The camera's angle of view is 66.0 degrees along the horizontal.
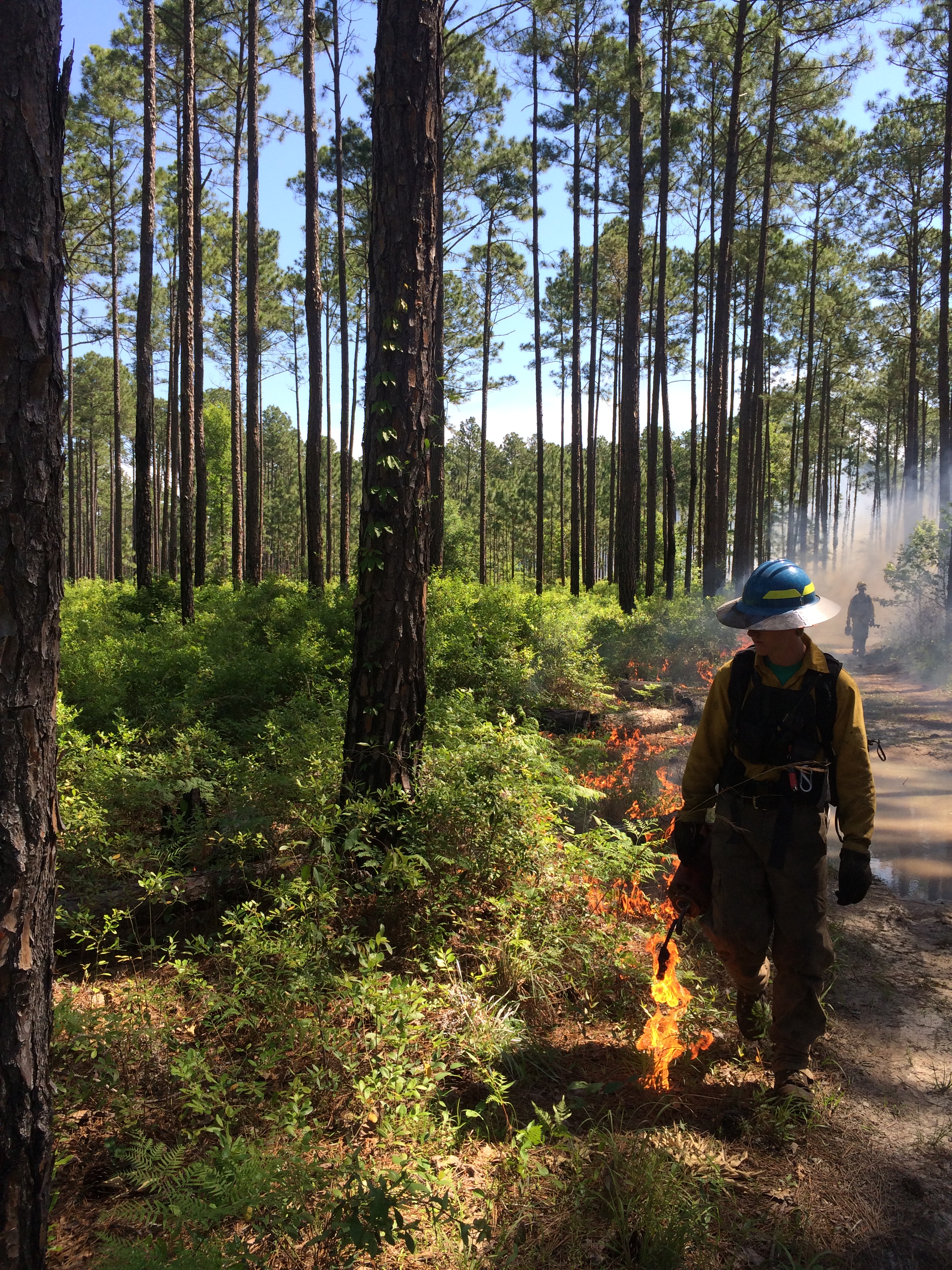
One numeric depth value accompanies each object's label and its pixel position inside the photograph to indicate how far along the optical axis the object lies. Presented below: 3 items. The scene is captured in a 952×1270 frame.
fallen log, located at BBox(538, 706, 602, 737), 8.66
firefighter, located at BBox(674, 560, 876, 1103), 3.18
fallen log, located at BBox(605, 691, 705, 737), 9.09
